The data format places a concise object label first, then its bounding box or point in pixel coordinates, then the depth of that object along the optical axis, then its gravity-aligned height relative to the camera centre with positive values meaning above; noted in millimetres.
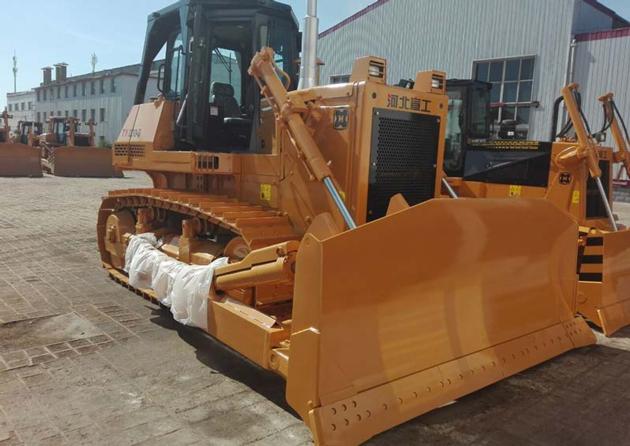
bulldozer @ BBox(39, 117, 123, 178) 24109 -790
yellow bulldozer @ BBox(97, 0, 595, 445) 3018 -558
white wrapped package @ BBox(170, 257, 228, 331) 4176 -1145
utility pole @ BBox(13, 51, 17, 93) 76688 +11020
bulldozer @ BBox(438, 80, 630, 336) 5484 -97
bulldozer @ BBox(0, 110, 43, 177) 22828 -805
